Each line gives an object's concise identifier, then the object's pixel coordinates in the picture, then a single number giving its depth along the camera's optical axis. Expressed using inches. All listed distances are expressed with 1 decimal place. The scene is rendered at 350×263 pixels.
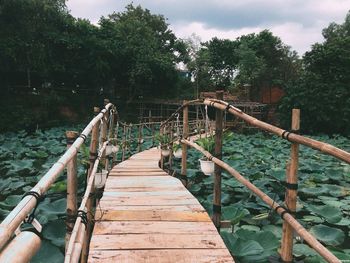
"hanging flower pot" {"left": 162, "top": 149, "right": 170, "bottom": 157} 253.7
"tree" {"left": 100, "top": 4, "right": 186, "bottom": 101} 737.0
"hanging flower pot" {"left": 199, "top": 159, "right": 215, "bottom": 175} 167.1
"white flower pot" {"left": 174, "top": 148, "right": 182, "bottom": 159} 262.4
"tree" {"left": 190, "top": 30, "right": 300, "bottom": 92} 879.7
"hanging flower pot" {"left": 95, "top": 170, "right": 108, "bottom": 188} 136.3
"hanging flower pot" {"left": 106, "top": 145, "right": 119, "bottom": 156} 190.5
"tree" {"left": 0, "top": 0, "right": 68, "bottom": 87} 524.1
